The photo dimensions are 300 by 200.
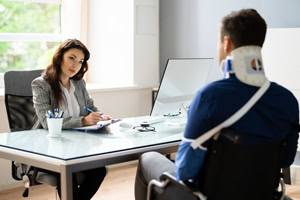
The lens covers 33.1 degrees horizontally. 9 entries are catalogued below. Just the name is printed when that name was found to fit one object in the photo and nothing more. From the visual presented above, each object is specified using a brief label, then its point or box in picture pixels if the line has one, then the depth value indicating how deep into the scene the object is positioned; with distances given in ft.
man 5.82
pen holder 7.94
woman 8.89
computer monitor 8.95
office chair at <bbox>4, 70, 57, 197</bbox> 9.63
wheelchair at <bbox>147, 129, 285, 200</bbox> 5.86
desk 6.61
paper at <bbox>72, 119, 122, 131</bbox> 8.43
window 15.01
